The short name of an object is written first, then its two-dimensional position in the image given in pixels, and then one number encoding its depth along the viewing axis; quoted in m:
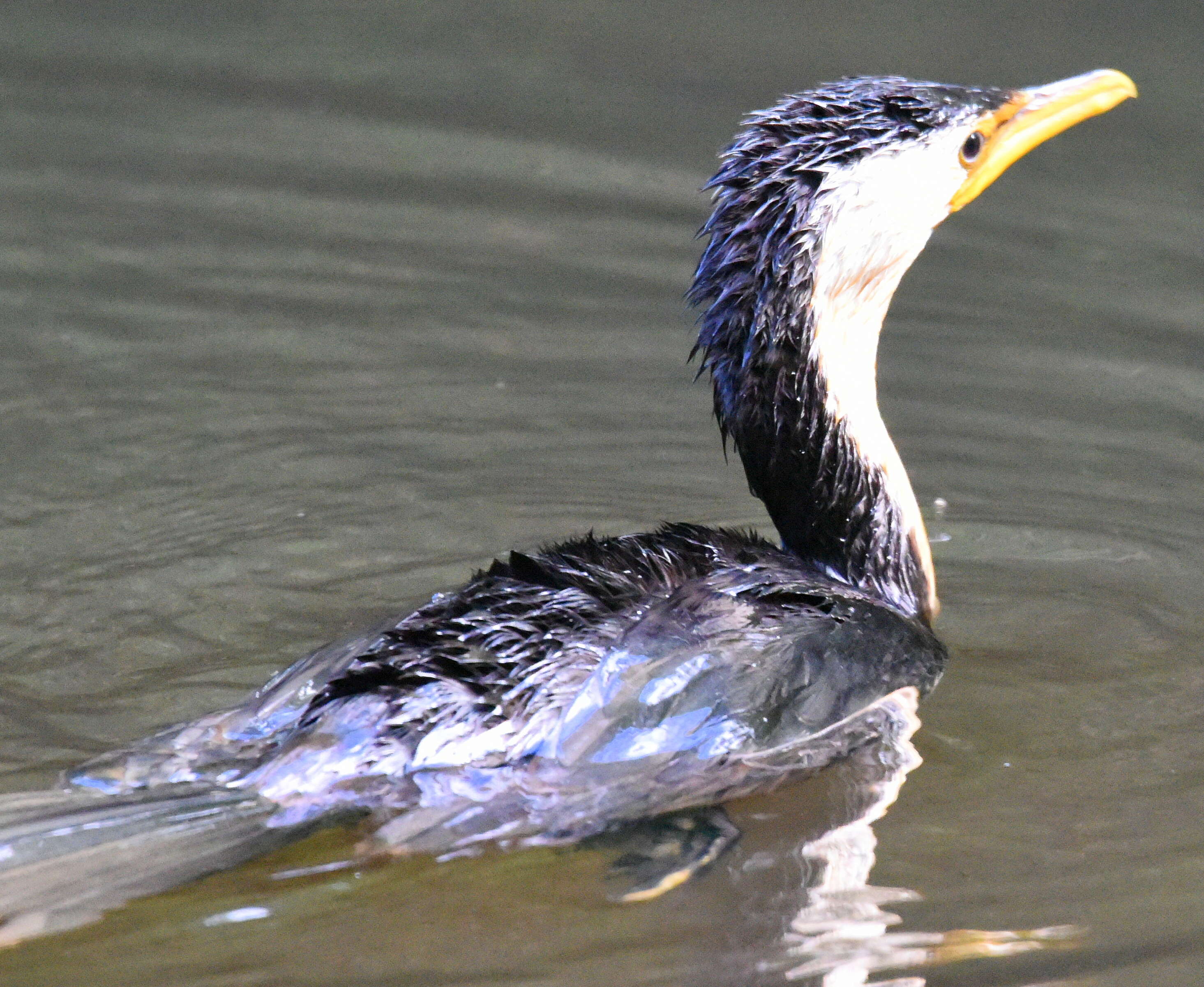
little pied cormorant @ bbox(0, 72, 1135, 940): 6.72
